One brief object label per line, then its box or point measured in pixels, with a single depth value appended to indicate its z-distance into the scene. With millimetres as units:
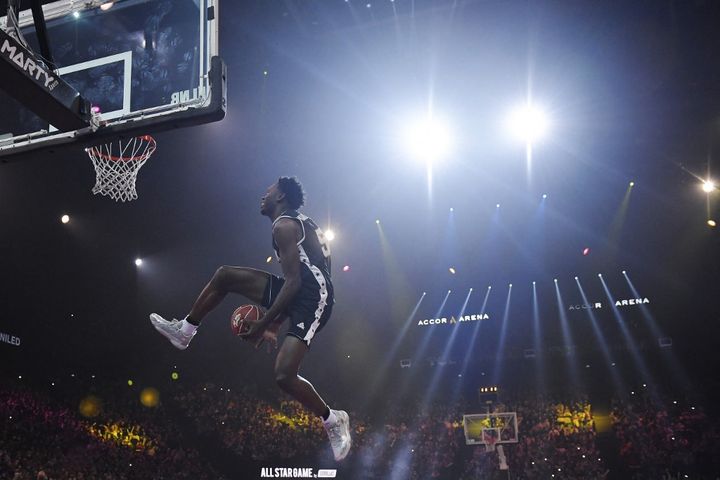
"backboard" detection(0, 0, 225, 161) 4090
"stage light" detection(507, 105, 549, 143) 10875
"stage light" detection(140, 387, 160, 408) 16788
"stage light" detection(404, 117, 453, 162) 11320
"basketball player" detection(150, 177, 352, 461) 4195
